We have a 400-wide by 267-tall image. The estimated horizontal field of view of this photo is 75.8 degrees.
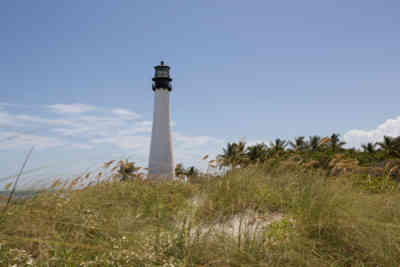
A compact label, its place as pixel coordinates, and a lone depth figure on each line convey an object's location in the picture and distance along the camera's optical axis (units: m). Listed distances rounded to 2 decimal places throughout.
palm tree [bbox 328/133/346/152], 25.78
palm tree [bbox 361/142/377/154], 26.62
